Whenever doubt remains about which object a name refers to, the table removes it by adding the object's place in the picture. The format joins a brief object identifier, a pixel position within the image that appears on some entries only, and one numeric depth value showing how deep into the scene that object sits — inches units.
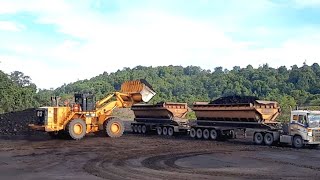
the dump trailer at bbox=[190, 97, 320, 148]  886.3
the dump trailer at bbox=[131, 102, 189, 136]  1211.9
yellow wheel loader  1037.8
